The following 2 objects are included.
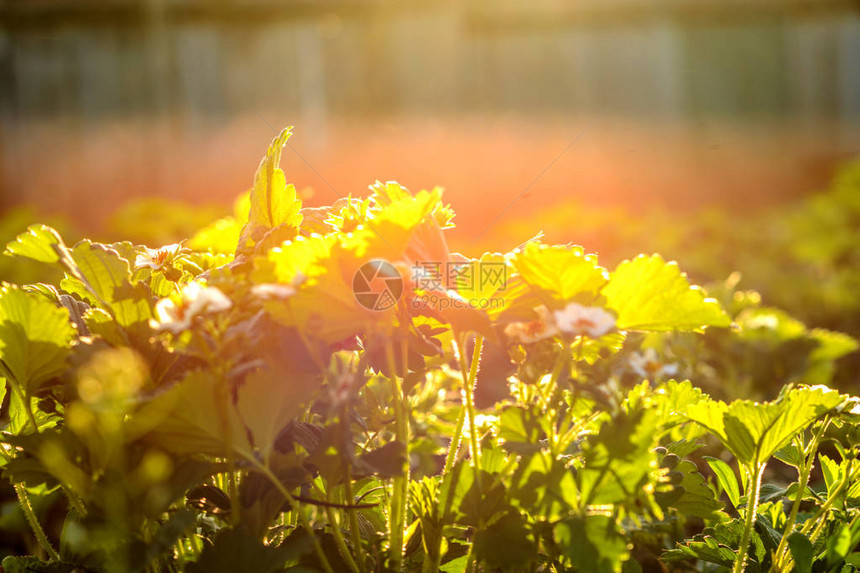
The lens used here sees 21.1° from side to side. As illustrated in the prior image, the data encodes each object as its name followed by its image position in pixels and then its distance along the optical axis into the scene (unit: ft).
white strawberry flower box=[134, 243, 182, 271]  3.40
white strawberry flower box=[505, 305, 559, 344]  3.12
